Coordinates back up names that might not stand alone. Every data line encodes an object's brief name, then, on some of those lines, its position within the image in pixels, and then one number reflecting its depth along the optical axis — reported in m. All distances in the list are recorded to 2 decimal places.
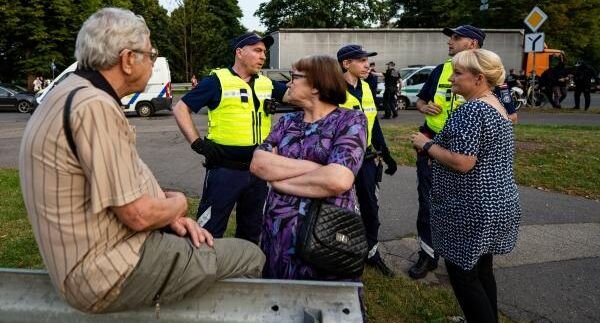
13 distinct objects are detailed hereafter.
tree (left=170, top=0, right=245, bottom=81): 43.31
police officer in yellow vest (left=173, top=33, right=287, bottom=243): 3.78
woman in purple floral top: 2.43
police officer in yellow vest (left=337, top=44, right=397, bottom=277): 4.31
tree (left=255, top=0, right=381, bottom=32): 57.00
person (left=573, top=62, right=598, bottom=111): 18.58
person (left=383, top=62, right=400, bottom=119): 17.73
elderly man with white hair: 1.69
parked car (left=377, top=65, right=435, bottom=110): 21.34
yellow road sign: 16.16
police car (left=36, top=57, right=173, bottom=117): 19.71
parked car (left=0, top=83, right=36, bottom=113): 23.53
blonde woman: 2.75
